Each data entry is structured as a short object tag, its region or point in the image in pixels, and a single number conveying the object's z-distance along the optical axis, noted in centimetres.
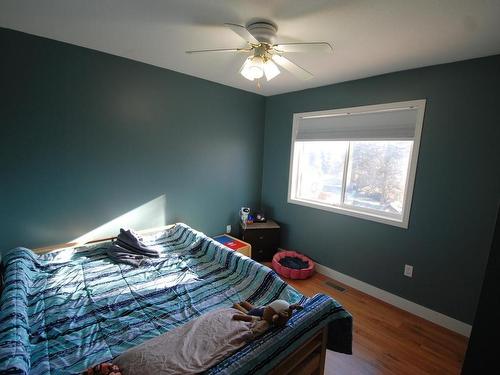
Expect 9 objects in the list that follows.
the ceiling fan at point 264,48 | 154
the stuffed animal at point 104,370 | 97
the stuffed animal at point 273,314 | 120
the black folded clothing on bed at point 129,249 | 211
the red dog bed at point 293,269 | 291
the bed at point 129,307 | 113
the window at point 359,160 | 240
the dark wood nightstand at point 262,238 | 323
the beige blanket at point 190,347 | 99
